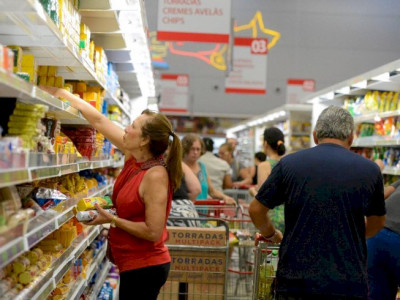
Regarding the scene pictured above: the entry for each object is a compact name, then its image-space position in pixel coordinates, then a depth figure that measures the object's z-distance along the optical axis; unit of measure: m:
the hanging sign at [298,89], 15.94
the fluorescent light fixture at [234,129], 18.19
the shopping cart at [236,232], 5.24
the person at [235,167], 10.51
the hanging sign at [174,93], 16.03
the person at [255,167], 9.45
